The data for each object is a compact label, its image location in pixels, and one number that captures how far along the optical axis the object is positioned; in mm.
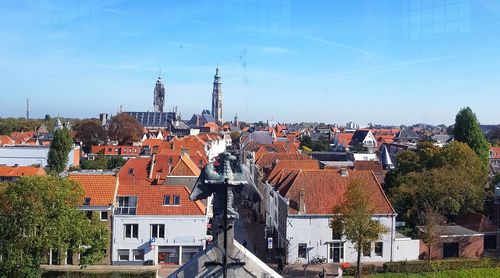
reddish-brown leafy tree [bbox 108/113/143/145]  90312
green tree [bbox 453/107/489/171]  62469
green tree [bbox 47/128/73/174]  62062
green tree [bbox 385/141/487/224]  37000
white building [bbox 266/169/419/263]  32625
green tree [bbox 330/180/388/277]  29062
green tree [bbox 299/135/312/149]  106812
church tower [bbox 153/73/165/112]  176375
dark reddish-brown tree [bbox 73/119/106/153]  90062
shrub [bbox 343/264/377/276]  29453
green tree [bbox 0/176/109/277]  24406
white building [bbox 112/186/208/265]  31531
